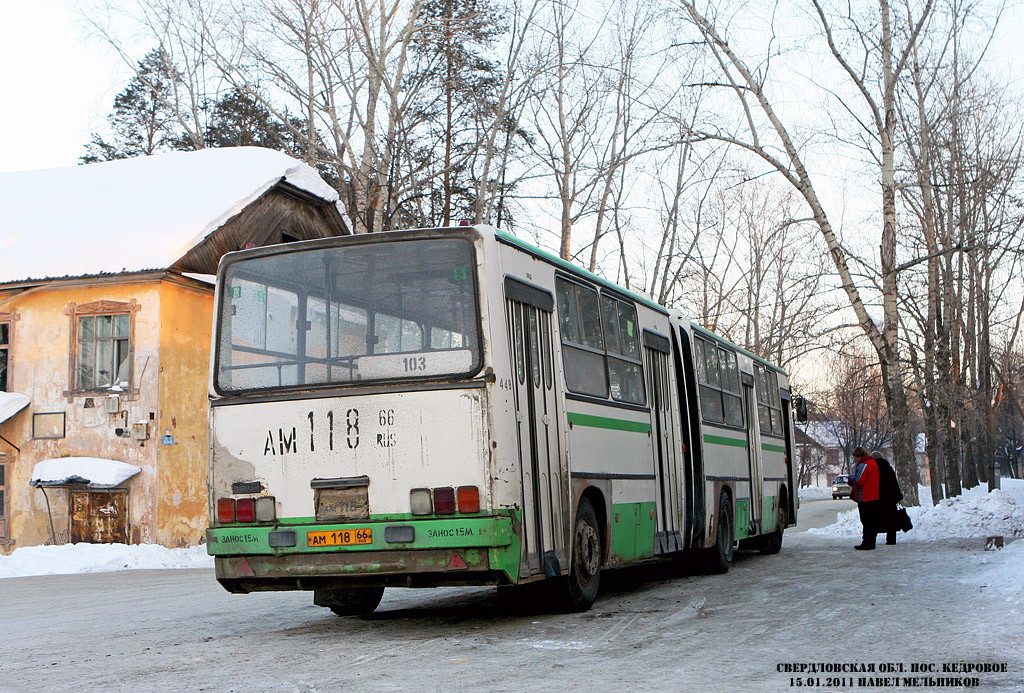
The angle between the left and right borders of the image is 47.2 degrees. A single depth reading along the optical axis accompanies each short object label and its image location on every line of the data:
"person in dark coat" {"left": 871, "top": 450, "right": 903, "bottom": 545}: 19.31
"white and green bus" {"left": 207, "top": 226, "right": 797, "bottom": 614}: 8.69
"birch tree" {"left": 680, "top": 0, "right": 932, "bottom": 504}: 25.22
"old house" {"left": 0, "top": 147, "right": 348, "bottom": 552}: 24.25
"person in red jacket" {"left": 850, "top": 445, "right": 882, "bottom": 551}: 18.92
